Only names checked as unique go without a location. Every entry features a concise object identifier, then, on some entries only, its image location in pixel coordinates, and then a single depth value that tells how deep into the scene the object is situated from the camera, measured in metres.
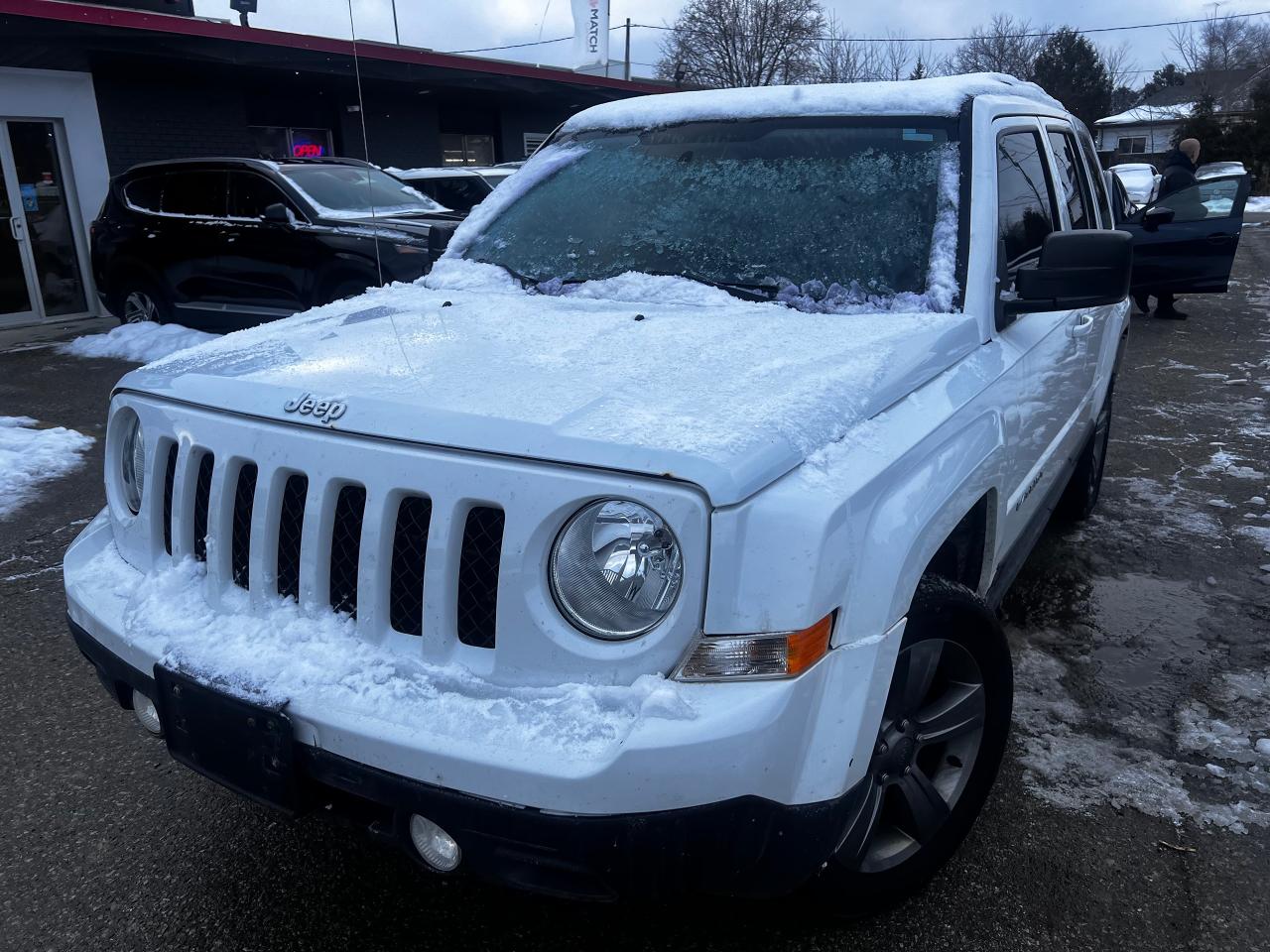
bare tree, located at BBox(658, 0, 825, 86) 37.09
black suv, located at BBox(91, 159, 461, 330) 8.18
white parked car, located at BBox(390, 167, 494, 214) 11.69
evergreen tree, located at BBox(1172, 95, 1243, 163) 40.50
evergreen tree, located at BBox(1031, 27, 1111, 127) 53.25
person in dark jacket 10.63
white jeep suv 1.68
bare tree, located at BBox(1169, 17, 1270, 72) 61.06
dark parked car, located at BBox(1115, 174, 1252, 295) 9.24
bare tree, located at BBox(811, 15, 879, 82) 39.00
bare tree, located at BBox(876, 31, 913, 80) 45.56
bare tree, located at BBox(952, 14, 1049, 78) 50.81
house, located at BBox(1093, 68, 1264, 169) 52.62
